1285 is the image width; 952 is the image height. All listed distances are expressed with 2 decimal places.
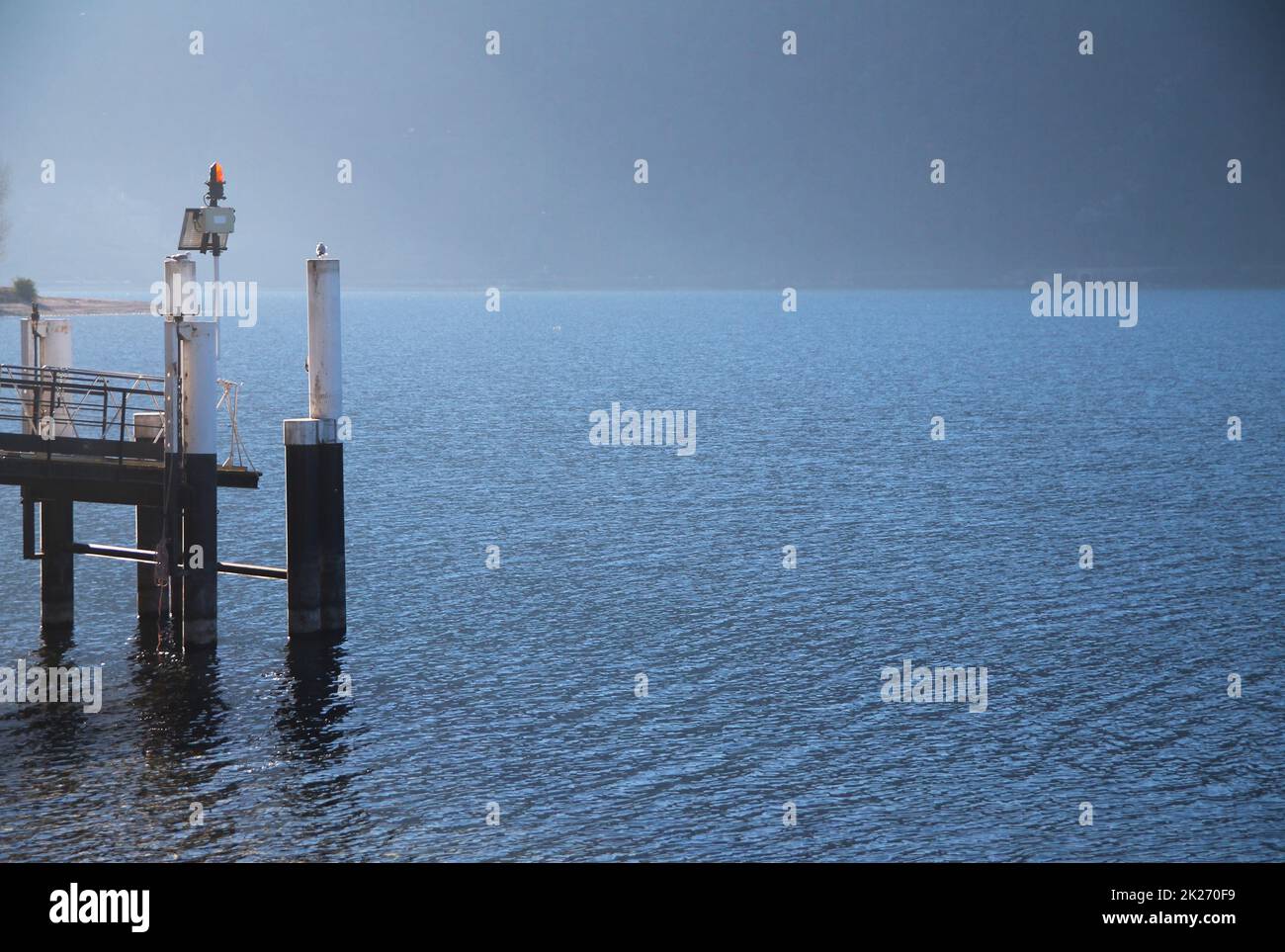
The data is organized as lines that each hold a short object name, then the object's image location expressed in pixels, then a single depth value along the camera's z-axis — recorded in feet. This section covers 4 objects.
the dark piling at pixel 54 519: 128.88
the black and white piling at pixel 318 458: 118.83
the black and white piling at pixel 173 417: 115.44
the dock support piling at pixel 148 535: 127.03
